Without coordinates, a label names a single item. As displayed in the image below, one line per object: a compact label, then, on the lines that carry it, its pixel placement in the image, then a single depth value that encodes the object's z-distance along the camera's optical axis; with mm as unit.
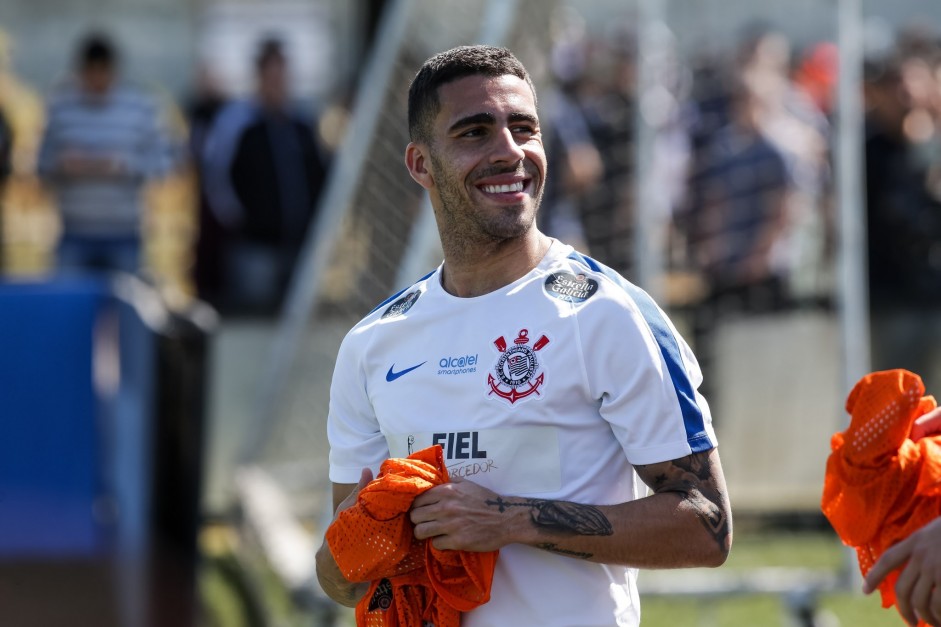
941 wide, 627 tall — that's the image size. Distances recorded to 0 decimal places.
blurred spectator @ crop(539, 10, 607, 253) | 19328
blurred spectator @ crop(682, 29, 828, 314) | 19937
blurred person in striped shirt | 19562
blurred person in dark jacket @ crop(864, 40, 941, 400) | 20812
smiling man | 5496
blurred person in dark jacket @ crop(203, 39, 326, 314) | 21875
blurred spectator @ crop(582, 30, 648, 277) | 19719
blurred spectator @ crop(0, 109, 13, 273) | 20734
